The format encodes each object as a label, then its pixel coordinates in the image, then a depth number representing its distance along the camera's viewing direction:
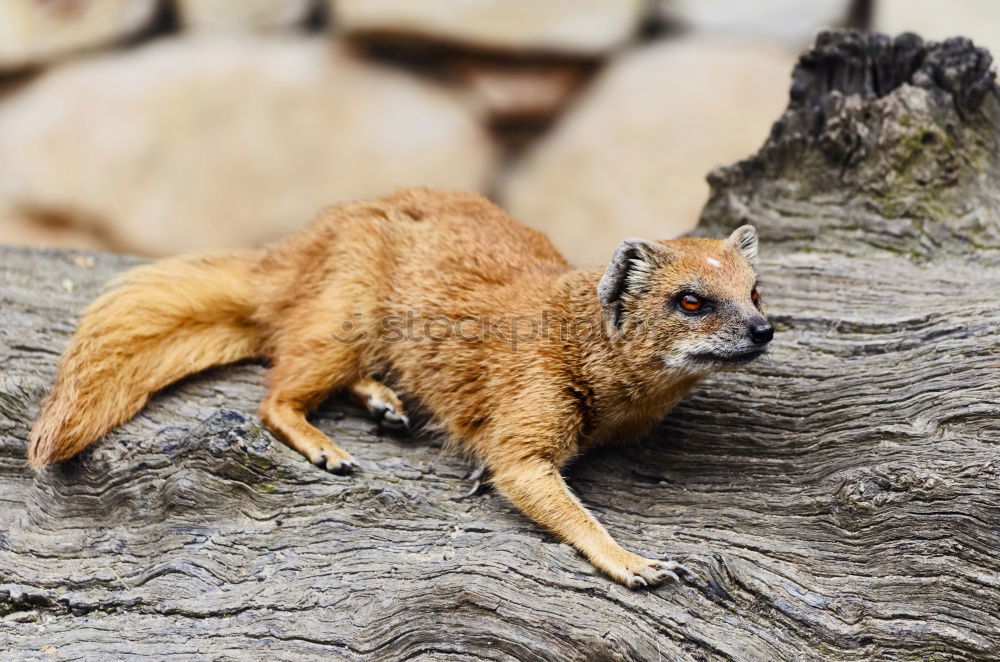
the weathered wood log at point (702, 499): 7.47
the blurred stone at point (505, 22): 16.14
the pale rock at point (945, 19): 15.73
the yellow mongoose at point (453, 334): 8.64
